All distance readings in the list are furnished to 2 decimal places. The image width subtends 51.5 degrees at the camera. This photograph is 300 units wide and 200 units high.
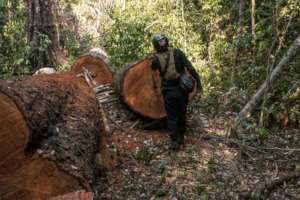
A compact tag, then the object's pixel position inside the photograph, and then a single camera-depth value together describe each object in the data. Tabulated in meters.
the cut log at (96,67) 6.40
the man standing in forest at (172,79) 5.11
